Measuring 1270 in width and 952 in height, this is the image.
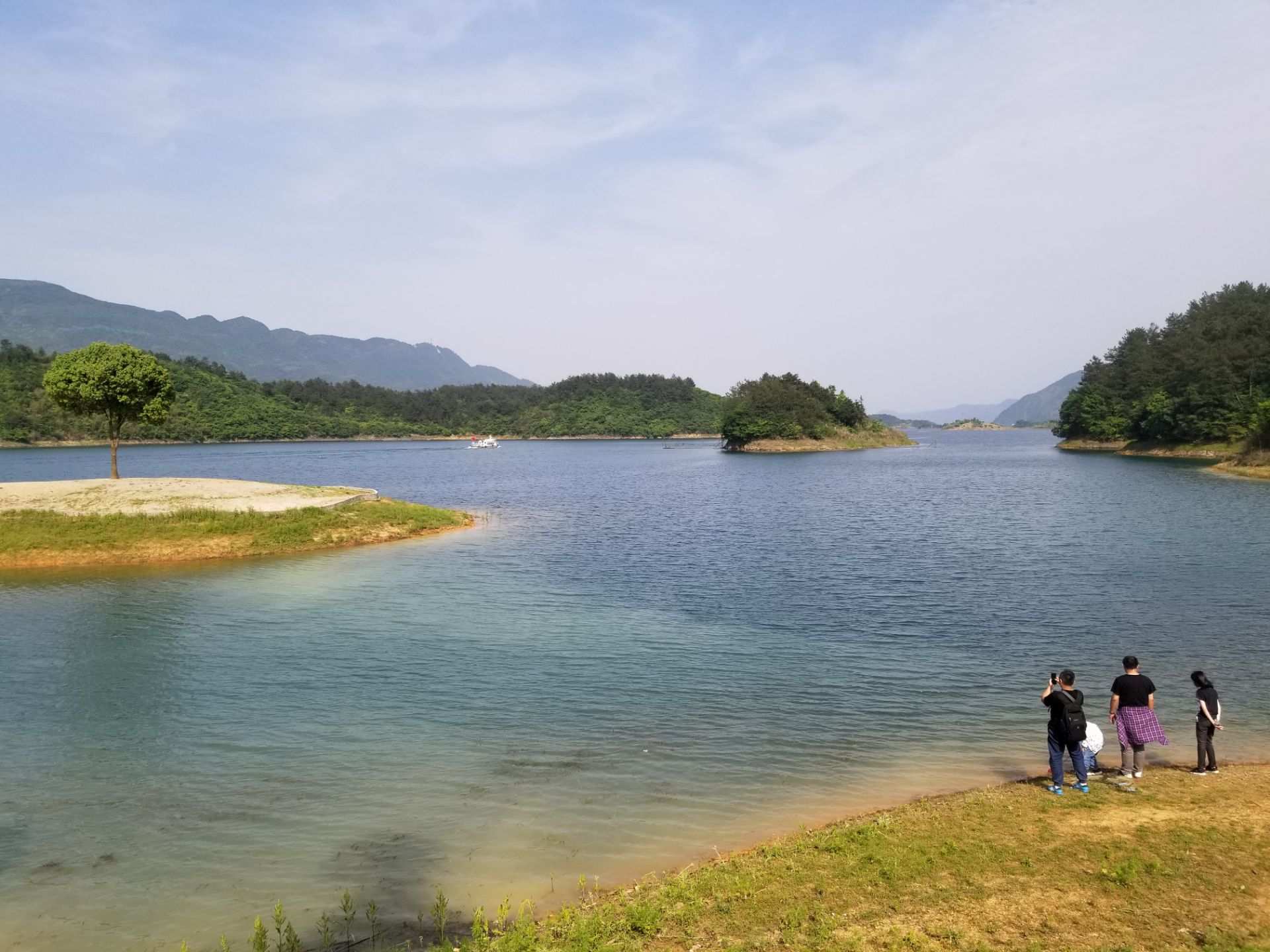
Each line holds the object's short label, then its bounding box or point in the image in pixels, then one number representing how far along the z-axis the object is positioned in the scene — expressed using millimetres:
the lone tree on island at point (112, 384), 54719
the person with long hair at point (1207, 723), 14234
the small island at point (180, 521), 40438
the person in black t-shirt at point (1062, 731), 13516
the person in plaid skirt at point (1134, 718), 13984
